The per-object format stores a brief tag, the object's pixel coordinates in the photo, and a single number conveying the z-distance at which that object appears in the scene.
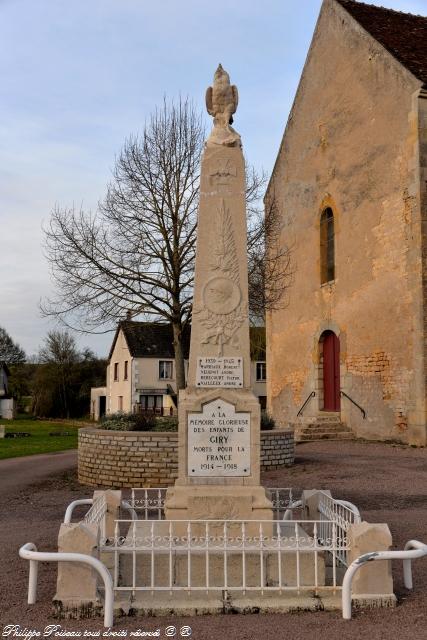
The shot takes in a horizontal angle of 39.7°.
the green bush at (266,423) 13.48
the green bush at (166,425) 12.06
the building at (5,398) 47.09
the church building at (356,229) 15.57
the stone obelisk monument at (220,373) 5.52
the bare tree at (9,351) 59.81
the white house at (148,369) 35.91
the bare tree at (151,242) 15.02
